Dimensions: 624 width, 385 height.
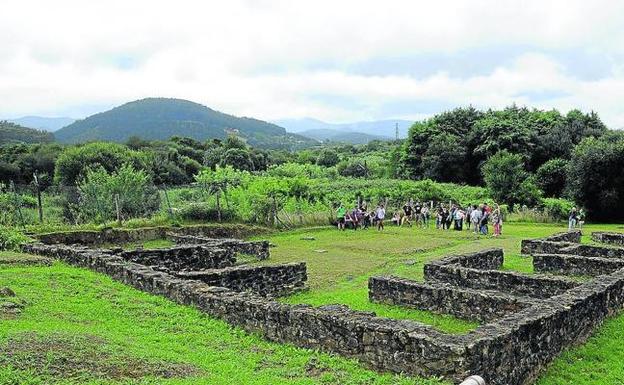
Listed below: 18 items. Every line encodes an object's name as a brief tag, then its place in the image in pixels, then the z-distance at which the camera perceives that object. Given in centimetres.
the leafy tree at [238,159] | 8165
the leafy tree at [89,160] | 5862
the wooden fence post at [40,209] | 2839
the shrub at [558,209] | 4091
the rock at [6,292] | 1220
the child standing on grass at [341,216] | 3431
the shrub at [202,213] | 3320
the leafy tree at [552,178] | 5356
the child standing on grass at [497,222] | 3125
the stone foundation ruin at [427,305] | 920
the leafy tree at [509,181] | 4647
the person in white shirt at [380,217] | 3444
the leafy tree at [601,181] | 4369
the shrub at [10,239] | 2072
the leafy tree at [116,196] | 3111
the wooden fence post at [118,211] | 3022
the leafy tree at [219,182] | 3461
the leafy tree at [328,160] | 10419
